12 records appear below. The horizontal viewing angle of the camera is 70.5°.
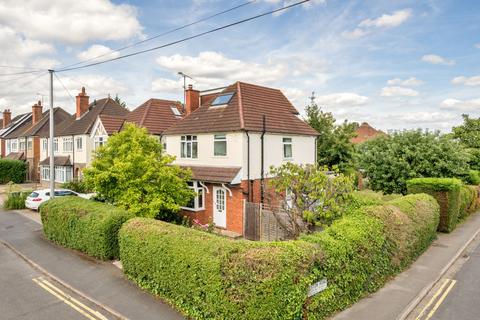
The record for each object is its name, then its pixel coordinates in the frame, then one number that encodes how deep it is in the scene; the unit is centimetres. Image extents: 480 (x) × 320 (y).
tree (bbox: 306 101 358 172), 2973
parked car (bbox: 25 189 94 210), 2178
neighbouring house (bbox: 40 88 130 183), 2681
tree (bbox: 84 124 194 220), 1364
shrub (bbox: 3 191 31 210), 2280
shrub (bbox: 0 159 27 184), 3775
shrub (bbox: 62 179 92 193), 2527
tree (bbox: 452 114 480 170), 2894
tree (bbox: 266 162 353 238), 1075
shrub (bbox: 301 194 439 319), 791
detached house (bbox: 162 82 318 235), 1659
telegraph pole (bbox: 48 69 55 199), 1655
